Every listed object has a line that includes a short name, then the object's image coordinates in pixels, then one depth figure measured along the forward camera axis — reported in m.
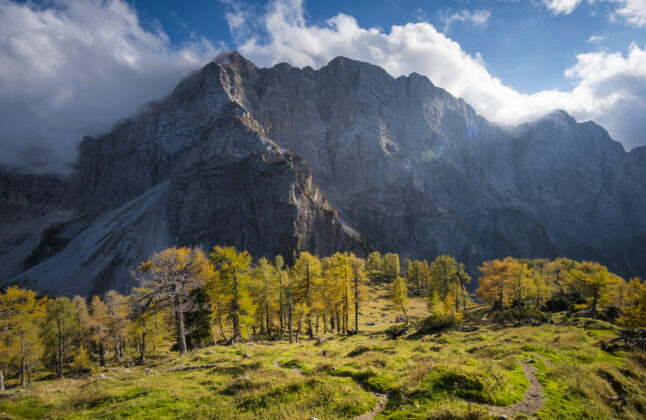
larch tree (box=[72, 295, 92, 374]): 44.53
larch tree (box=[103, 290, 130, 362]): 41.84
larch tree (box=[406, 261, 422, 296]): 93.61
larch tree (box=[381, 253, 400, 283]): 109.92
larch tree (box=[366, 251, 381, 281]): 124.16
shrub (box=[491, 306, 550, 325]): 36.59
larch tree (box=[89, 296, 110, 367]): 43.02
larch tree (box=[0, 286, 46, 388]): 26.92
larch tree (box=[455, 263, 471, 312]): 57.98
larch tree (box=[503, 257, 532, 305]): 49.93
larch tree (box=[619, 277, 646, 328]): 30.82
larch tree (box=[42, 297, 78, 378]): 42.31
